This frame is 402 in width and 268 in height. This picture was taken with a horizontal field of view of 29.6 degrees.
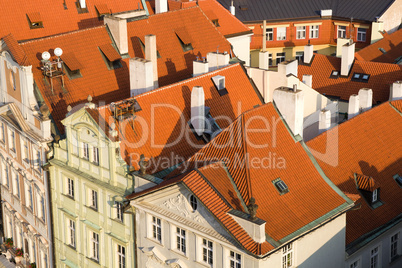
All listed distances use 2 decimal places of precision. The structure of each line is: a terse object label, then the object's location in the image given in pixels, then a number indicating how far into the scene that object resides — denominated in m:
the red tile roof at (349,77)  64.44
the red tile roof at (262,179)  37.72
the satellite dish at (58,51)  51.59
